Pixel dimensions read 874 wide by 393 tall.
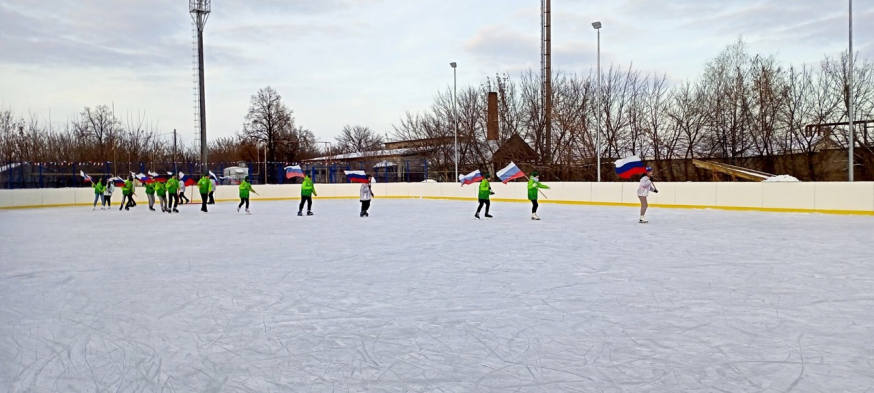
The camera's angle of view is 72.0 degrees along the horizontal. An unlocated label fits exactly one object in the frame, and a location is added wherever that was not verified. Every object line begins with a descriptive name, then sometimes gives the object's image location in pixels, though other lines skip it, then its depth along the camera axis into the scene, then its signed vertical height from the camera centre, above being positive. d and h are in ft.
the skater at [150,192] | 74.33 -0.98
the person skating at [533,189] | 53.00 -0.69
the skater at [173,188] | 68.74 -0.47
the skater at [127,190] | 75.92 -0.73
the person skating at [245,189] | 66.90 -0.63
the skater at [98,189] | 77.05 -0.58
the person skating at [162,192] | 70.38 -0.93
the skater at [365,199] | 59.00 -1.62
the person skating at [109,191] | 78.58 -0.86
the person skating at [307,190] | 61.00 -0.73
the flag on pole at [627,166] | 62.03 +1.51
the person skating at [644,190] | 48.55 -0.79
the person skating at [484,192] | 54.60 -0.95
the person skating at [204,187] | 69.11 -0.38
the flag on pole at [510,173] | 73.36 +1.03
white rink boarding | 55.42 -1.63
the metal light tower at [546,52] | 129.59 +28.35
